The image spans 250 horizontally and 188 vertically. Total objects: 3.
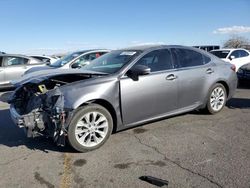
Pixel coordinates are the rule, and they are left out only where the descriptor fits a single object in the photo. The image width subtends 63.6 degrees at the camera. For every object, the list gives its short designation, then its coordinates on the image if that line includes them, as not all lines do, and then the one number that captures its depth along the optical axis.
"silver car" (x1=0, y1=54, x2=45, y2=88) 7.43
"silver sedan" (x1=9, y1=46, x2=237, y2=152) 2.99
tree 28.39
